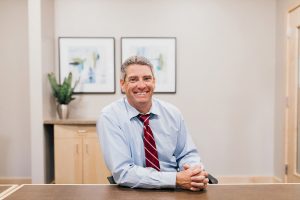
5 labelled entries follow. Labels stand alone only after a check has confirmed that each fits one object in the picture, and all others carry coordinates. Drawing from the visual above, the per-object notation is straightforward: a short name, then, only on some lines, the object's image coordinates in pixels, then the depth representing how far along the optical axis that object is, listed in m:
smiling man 1.60
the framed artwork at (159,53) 3.90
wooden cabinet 3.49
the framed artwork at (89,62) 3.88
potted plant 3.62
